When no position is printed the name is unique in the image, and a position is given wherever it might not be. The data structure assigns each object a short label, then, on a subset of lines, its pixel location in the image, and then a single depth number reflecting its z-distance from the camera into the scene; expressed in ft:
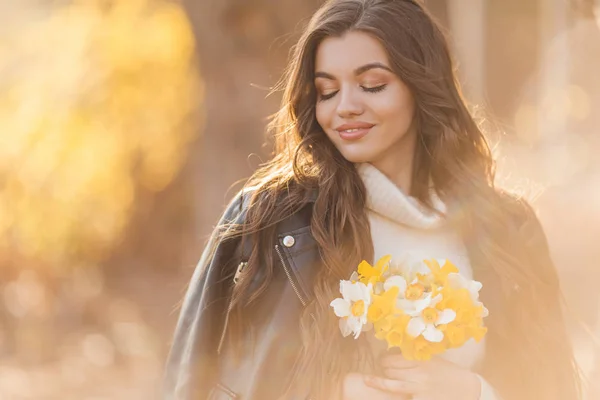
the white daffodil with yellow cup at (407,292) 15.85
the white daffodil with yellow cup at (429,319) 15.61
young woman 16.83
